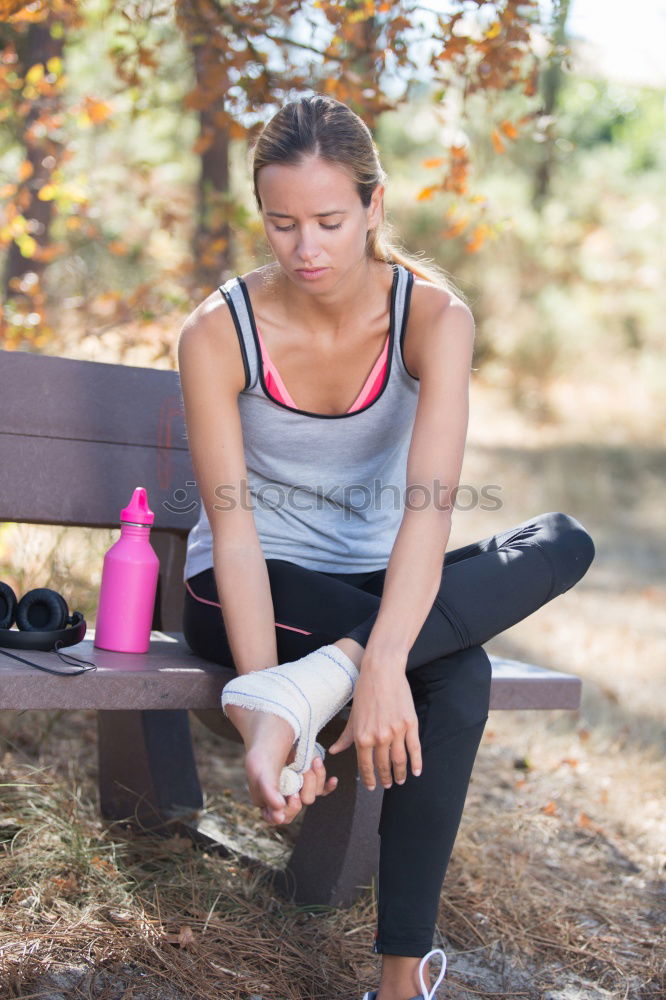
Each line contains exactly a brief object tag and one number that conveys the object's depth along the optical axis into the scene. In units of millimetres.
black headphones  3941
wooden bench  4391
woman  3555
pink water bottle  4137
